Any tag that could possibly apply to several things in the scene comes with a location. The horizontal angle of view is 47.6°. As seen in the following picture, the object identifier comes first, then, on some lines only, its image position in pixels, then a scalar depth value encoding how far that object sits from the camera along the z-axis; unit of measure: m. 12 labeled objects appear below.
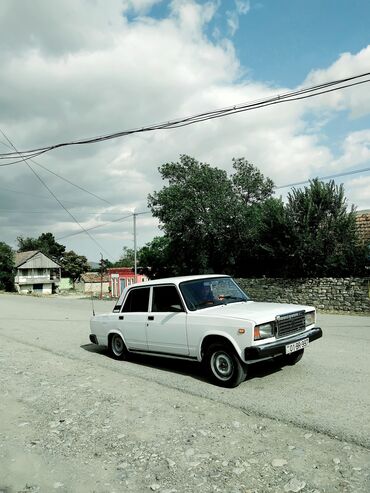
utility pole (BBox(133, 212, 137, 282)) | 33.60
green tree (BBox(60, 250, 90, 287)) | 95.96
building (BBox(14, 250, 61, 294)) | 80.88
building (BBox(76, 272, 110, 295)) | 71.62
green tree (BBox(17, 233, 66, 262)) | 102.44
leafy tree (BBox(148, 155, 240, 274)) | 25.38
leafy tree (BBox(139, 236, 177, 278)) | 29.06
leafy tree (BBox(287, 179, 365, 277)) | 20.27
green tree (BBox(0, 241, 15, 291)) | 70.75
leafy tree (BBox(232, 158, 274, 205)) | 28.78
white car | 6.00
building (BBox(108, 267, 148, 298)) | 39.69
